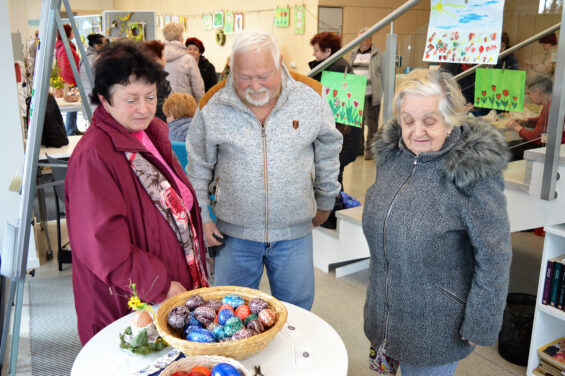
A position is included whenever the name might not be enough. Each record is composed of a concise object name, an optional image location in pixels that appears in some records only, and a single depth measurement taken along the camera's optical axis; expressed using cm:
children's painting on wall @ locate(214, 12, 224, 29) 1133
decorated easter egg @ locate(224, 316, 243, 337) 127
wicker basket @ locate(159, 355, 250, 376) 116
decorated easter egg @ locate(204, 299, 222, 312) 139
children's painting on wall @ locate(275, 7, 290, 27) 925
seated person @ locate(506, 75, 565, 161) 276
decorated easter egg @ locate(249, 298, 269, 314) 138
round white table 127
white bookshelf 243
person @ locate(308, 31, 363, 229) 385
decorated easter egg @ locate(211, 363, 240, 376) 110
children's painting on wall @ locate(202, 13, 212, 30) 1183
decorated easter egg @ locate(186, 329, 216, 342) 124
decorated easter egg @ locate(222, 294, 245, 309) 142
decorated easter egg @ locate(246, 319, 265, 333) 129
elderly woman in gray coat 143
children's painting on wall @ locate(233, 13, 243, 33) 1066
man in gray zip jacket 194
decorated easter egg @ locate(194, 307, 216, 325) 132
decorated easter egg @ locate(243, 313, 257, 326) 134
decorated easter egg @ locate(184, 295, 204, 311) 139
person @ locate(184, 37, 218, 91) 612
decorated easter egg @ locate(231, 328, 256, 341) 125
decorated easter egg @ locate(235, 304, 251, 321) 136
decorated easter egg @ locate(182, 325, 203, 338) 129
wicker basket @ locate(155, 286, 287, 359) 121
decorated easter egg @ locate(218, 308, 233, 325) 132
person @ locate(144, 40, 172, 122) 482
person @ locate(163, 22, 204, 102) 543
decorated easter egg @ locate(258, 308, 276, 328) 132
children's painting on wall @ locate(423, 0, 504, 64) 252
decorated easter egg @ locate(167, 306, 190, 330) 131
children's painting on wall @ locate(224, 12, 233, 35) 1103
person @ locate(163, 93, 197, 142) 353
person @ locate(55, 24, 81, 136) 580
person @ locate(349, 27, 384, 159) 539
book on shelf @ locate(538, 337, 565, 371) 240
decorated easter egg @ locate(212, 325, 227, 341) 126
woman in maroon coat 145
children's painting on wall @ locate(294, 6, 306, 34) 886
